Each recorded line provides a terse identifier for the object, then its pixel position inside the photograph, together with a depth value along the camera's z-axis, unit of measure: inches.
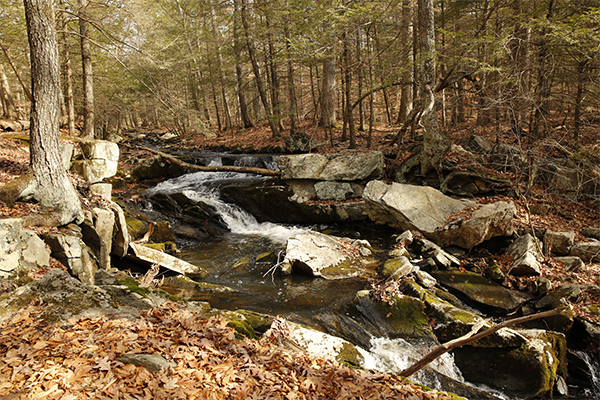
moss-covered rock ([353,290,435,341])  215.8
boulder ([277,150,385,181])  442.3
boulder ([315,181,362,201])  442.0
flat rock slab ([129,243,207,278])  290.0
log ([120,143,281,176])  507.8
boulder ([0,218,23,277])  172.7
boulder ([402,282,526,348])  197.0
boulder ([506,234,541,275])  267.8
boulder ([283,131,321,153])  561.3
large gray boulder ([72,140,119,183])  373.8
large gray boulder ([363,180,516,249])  314.0
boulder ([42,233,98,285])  213.0
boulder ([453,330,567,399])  187.0
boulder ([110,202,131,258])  284.4
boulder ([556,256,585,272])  265.6
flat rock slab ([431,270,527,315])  249.3
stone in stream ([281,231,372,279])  299.0
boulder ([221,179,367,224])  428.1
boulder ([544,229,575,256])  288.8
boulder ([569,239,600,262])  276.2
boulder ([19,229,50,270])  186.5
